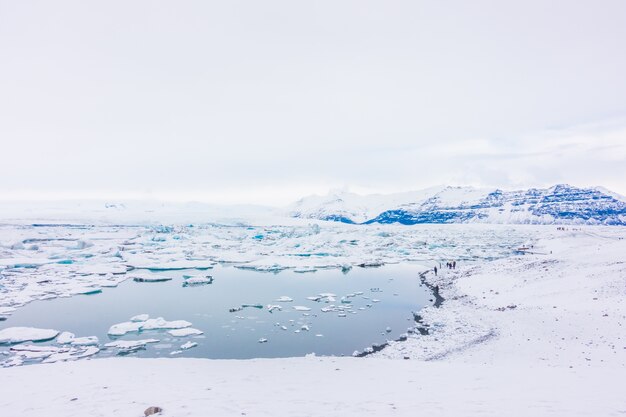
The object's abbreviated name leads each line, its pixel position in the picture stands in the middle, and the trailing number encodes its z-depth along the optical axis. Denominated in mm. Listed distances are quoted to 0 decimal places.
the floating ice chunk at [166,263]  38281
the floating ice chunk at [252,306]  23119
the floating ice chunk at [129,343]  15695
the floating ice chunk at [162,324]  18375
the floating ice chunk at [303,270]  37347
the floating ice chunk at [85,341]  15844
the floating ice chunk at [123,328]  17531
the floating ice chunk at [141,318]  19562
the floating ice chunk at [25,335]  16109
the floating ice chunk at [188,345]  15633
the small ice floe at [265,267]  38219
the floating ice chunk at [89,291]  26531
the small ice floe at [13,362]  13250
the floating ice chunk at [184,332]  17344
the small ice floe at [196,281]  30344
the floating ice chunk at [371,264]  40906
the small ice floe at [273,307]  22427
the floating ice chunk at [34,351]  14273
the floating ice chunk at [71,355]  13820
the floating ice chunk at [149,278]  32000
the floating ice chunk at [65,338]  16031
